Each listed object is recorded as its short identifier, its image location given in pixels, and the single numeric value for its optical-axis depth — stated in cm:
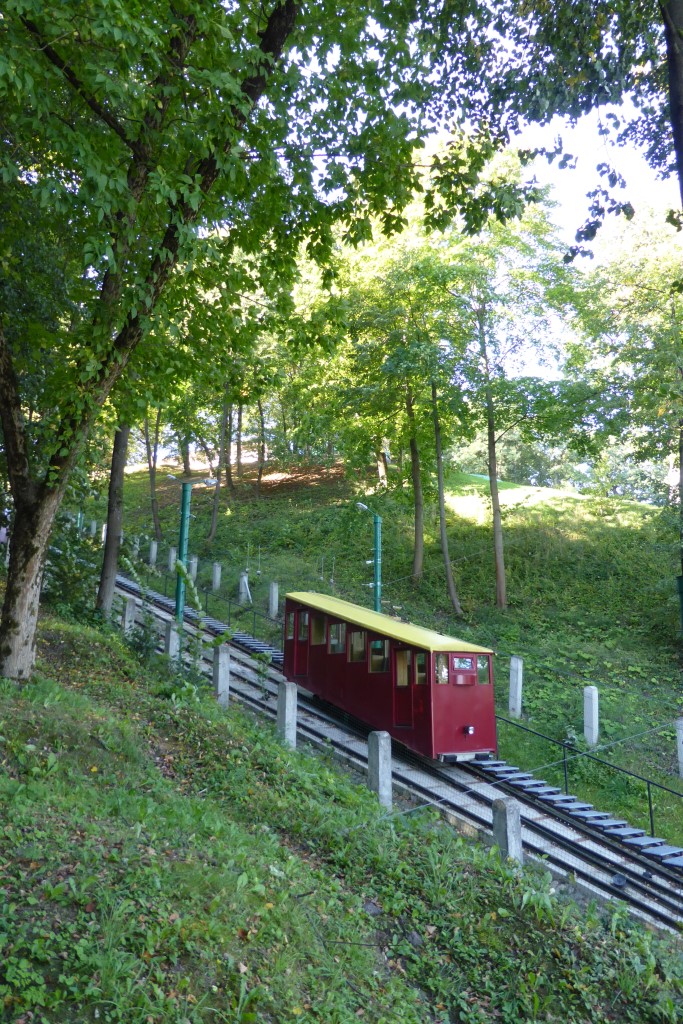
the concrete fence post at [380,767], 1077
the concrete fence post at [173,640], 1545
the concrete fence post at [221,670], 1463
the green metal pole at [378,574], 2153
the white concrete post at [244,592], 2606
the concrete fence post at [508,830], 889
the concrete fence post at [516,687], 1730
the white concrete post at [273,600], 2491
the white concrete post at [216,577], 2792
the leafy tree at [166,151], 785
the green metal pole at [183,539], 1873
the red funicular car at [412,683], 1370
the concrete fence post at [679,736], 1479
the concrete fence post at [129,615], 1710
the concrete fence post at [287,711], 1288
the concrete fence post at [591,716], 1569
